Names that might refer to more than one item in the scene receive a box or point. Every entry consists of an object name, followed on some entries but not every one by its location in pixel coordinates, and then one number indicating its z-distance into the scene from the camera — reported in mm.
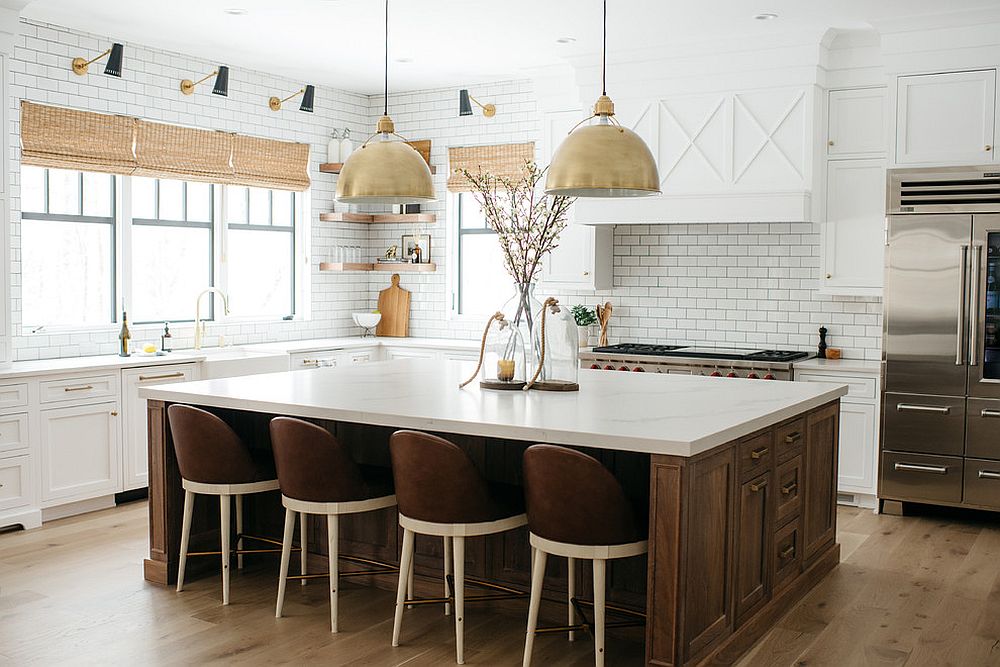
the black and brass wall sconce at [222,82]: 6762
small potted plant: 7488
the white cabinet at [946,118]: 5852
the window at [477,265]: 8344
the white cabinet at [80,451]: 5734
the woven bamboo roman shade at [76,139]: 6160
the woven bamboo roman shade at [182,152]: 6828
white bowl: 8508
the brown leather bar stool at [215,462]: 4238
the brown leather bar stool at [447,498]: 3613
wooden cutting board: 8695
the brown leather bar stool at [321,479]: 3922
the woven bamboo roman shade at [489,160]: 7953
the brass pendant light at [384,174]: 4168
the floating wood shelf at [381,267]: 8328
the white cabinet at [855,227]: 6434
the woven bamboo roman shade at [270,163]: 7555
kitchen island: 3383
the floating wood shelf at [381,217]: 8383
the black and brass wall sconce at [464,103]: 7398
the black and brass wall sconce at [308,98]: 7379
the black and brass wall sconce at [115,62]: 6082
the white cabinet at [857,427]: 6238
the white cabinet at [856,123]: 6402
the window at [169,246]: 6988
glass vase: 4449
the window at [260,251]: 7754
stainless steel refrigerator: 5852
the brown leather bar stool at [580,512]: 3344
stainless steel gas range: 6340
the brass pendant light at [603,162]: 3604
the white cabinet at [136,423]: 6156
